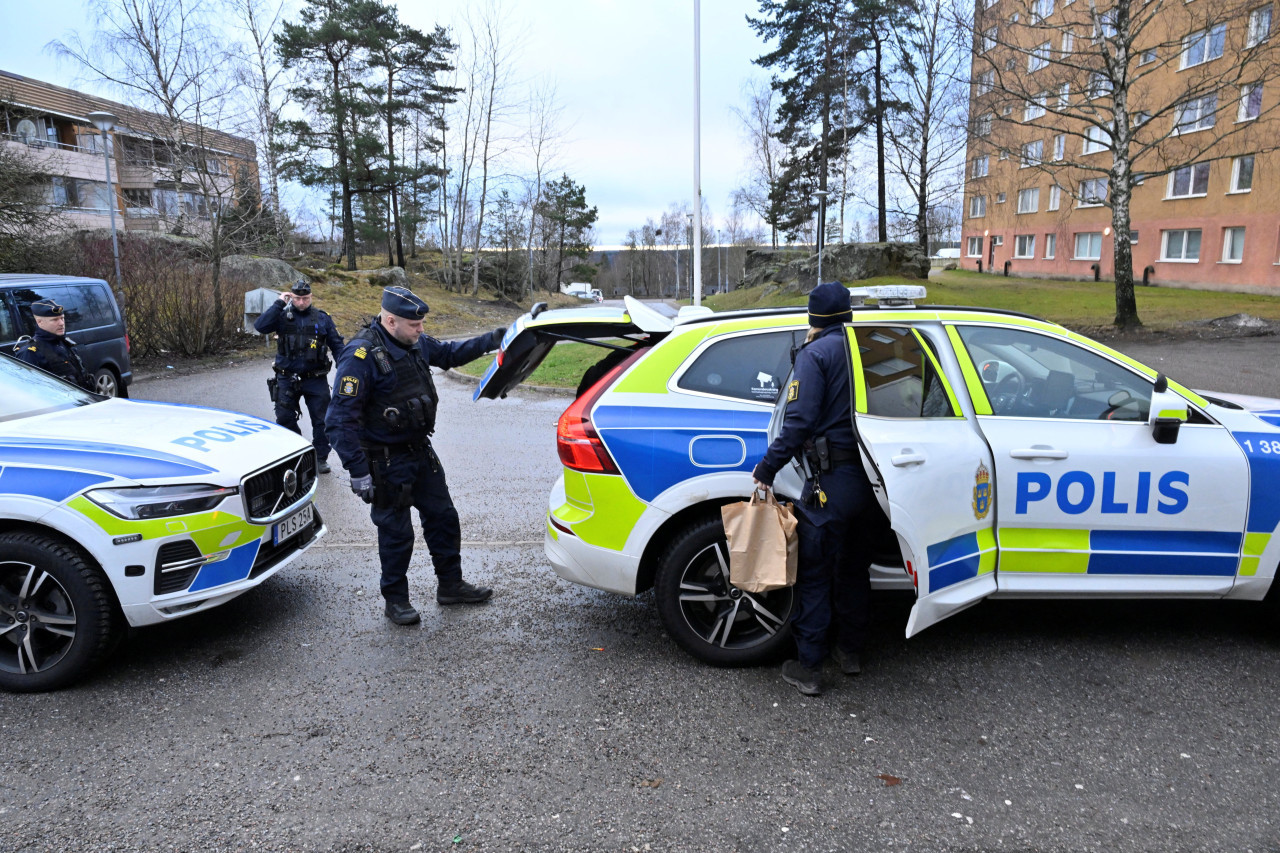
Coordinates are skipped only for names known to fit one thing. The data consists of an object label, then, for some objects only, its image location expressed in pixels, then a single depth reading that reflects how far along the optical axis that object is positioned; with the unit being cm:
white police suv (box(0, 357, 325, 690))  348
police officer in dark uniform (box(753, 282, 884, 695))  329
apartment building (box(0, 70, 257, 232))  1880
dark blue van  1002
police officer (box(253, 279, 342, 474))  755
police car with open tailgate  343
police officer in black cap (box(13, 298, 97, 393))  676
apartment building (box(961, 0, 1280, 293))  1672
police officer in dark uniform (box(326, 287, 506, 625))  404
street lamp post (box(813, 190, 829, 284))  2750
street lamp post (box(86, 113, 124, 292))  1603
